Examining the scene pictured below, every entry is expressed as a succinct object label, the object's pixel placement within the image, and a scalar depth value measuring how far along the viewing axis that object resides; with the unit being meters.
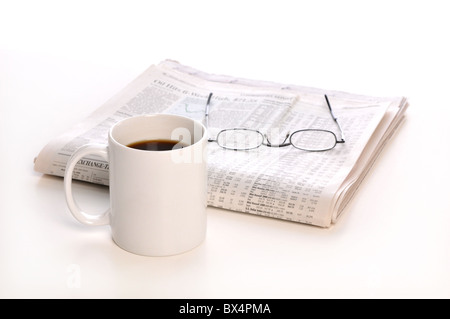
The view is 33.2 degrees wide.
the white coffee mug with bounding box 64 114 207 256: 0.96
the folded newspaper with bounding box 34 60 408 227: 1.10
